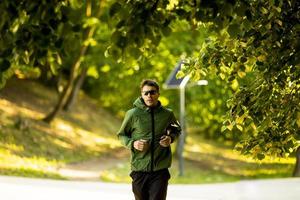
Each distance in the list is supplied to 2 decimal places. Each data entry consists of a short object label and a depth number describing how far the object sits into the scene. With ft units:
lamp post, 113.48
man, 41.27
